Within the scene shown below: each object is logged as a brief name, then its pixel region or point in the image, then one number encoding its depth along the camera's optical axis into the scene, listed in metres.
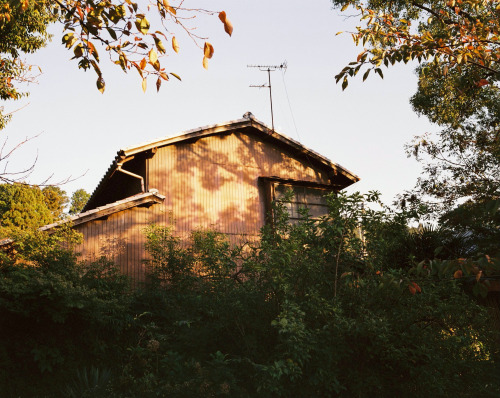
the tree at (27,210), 20.62
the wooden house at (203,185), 12.66
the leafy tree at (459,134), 16.77
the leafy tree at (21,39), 11.84
